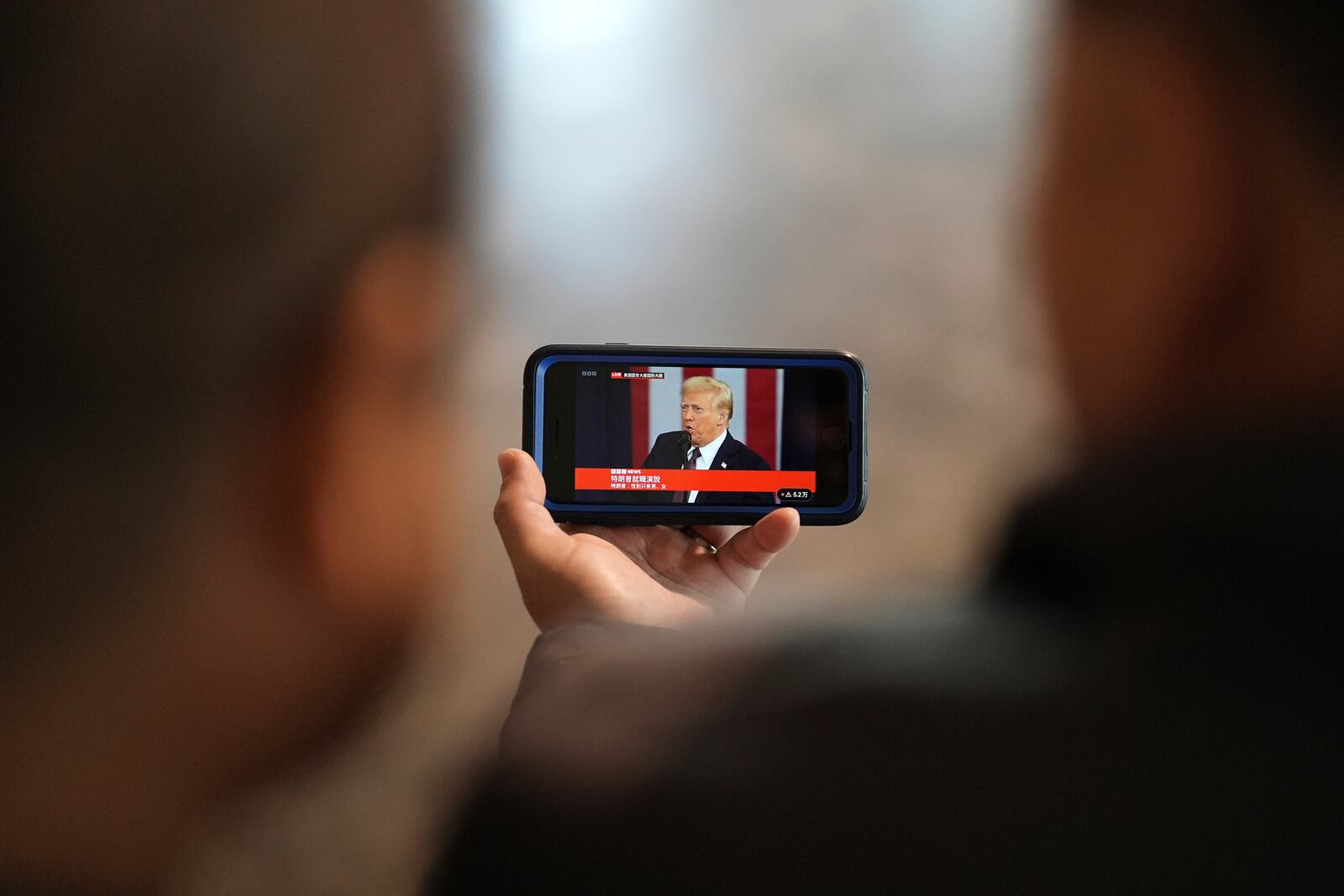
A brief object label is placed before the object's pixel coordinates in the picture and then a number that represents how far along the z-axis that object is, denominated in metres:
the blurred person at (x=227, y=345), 0.79
